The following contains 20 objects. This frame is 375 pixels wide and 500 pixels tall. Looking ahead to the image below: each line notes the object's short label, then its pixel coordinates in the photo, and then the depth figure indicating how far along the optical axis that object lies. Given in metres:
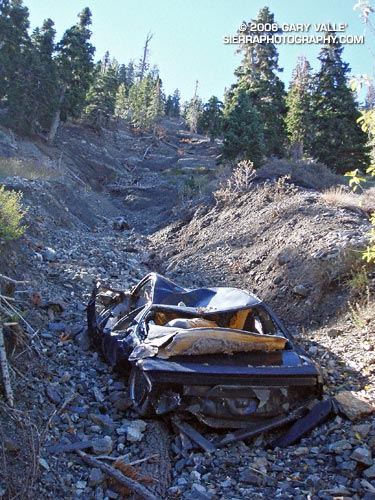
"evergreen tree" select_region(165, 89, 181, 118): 90.56
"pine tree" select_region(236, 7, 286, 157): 32.66
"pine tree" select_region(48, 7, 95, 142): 34.16
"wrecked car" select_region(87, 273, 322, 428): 4.32
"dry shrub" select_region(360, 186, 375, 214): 11.15
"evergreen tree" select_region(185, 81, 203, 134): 72.00
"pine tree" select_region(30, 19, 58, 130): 31.95
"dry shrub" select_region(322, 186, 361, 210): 11.58
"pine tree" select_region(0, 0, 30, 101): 31.95
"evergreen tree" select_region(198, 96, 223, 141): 64.26
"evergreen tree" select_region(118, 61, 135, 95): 82.75
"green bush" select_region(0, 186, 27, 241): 7.69
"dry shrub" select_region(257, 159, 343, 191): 15.80
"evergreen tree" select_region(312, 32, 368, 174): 24.62
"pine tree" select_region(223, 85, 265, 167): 24.72
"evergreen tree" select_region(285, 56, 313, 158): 27.73
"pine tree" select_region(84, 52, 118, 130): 44.22
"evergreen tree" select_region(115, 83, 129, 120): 61.77
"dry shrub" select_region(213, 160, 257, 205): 16.61
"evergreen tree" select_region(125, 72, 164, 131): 59.69
